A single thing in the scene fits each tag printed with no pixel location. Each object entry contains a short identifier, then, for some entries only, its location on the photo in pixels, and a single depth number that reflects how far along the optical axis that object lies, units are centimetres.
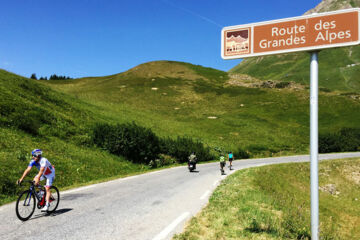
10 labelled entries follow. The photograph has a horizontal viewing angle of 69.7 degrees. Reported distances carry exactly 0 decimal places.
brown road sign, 369
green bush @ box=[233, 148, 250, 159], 3754
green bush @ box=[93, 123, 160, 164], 2641
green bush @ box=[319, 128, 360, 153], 4278
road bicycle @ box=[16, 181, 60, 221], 731
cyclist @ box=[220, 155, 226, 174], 1914
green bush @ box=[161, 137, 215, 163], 3127
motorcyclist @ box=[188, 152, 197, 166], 2125
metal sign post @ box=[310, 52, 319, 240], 382
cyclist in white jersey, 790
